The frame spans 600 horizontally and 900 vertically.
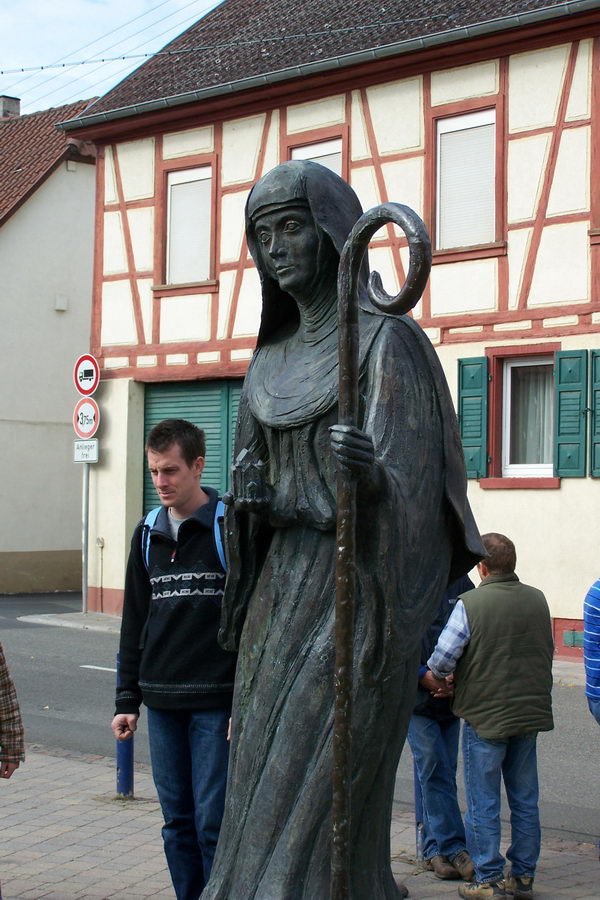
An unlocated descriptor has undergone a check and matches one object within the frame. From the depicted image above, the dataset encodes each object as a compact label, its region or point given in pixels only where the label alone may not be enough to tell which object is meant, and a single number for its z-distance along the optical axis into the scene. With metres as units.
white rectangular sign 19.75
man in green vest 6.18
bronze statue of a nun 3.56
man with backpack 4.78
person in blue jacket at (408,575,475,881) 6.45
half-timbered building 15.74
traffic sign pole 19.83
